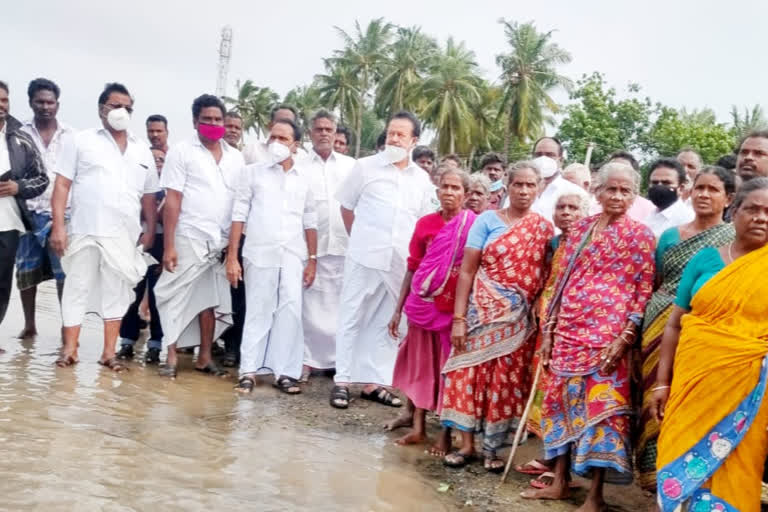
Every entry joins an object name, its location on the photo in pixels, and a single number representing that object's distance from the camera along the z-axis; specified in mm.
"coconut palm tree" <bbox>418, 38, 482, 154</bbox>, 33750
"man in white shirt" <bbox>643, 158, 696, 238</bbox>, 4605
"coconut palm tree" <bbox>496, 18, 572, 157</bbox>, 32562
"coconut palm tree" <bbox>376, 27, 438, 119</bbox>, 37688
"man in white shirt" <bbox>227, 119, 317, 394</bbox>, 5672
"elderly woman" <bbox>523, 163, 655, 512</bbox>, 3498
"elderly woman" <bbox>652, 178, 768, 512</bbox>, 2861
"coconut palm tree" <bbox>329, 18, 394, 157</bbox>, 40562
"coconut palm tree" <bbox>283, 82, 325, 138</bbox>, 43156
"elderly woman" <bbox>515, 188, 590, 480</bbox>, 4027
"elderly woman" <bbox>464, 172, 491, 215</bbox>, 4821
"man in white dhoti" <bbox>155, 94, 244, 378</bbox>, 5738
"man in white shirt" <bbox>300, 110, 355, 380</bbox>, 6184
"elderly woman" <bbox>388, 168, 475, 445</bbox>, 4547
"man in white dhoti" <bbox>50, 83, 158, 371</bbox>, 5508
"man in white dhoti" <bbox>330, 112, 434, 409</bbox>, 5402
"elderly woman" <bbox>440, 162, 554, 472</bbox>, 4117
